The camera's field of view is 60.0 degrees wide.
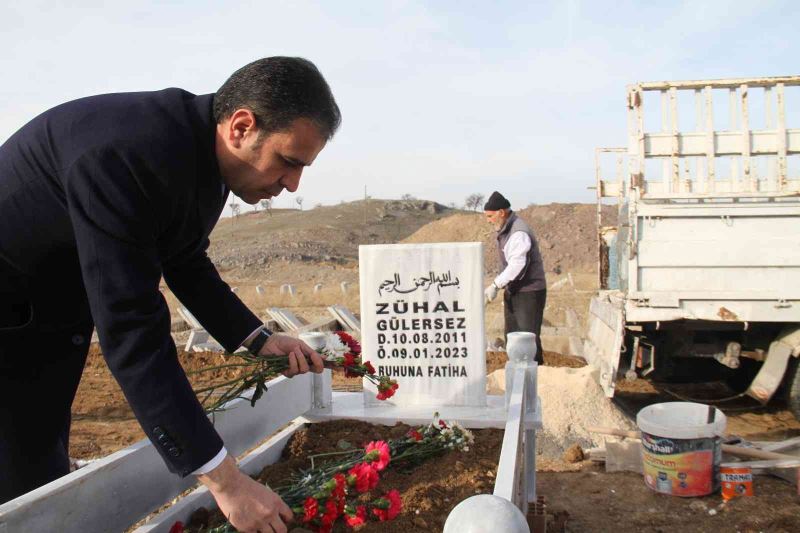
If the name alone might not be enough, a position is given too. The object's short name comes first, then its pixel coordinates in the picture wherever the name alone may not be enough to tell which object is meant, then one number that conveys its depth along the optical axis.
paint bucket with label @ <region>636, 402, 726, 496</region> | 4.04
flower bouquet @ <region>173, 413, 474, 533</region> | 1.95
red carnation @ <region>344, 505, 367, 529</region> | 1.94
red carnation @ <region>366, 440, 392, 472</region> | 2.22
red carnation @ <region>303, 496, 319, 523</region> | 1.90
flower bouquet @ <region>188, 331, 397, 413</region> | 2.41
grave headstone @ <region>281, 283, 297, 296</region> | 17.17
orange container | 4.00
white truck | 5.96
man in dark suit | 1.51
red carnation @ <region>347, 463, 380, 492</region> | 2.10
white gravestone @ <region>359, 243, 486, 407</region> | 3.32
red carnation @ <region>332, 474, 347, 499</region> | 1.99
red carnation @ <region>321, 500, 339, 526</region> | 1.93
